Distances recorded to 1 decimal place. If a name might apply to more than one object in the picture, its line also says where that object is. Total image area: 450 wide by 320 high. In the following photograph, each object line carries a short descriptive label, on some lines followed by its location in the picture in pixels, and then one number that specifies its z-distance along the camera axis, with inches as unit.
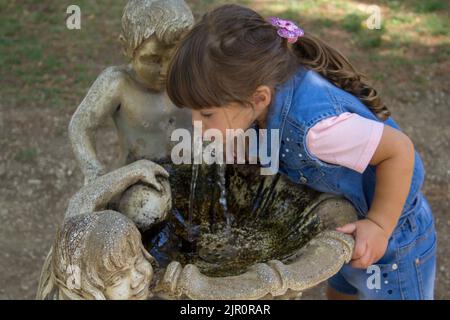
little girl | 72.8
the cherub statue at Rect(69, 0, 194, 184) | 76.0
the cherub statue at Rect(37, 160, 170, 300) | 68.0
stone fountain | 68.9
